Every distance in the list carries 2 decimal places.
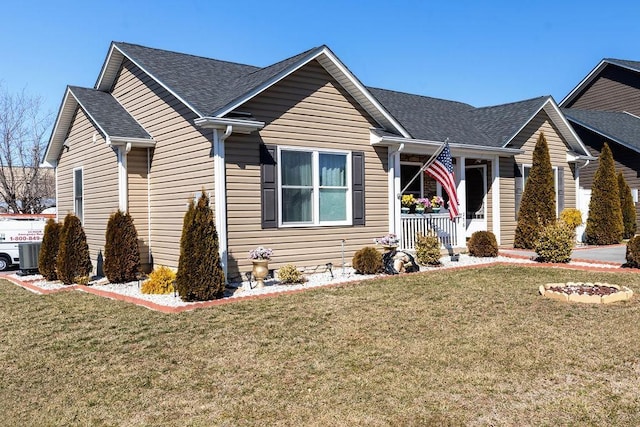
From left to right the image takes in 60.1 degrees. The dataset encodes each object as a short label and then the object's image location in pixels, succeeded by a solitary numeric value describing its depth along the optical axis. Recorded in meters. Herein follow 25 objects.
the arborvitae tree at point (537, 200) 15.45
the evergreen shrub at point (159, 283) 10.09
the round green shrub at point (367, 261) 11.45
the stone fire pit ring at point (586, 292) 8.25
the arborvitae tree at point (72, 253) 11.77
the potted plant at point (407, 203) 13.49
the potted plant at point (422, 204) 13.66
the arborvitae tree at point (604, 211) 17.61
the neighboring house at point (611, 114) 22.05
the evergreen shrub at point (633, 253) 11.21
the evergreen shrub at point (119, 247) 11.42
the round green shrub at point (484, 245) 13.80
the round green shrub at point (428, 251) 12.49
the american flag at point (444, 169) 12.61
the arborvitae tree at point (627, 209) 20.59
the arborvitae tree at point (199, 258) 8.94
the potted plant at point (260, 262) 10.16
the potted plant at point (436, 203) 14.17
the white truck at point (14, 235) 17.11
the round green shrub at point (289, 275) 10.55
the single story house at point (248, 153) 10.77
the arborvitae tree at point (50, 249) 12.60
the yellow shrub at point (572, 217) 16.89
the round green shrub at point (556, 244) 12.33
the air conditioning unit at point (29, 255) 13.93
